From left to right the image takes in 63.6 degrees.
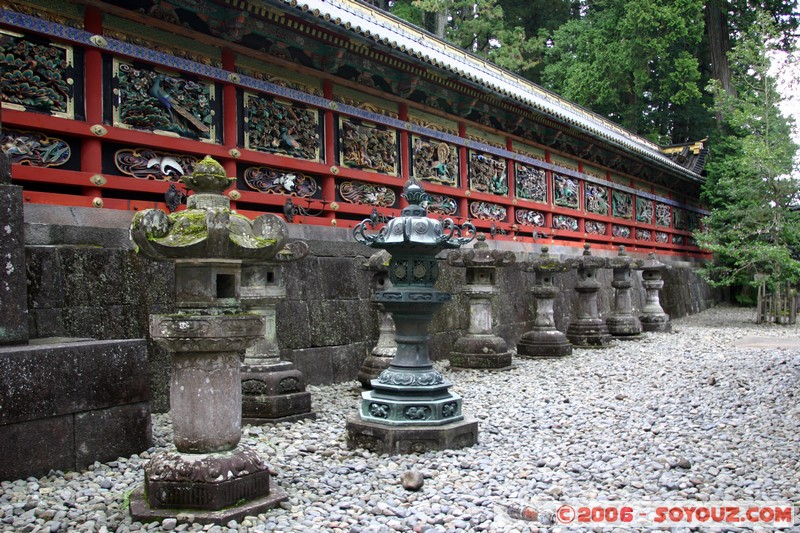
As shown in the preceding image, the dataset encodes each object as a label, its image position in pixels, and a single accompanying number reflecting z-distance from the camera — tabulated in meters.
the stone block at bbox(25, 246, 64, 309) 5.69
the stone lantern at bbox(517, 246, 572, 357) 11.24
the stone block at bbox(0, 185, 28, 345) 4.63
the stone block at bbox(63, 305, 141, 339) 5.92
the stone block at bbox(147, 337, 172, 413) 6.40
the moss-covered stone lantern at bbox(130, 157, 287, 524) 3.72
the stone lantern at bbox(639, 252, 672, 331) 15.49
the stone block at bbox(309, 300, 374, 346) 8.52
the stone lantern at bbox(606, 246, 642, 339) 14.04
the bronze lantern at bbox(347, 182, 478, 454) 5.22
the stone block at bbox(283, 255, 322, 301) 8.27
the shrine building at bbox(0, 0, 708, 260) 6.45
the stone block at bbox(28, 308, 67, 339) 5.58
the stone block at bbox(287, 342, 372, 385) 8.25
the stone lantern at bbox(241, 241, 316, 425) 6.22
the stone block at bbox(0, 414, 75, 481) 4.19
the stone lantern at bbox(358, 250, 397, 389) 7.86
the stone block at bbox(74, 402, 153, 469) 4.59
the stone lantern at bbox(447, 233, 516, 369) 9.59
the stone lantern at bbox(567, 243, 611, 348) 12.63
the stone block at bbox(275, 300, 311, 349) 8.02
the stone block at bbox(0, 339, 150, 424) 4.23
